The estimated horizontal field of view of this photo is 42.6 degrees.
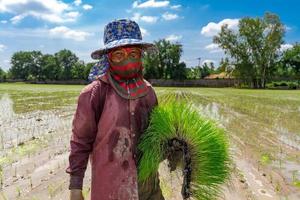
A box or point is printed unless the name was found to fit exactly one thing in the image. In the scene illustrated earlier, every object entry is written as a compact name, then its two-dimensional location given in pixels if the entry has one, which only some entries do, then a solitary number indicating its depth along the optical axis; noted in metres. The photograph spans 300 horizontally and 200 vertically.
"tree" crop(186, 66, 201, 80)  60.08
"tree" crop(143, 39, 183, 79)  54.48
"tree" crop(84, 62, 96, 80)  64.44
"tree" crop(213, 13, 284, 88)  42.25
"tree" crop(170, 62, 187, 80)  53.91
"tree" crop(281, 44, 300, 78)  55.19
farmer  1.88
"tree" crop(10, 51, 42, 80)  80.38
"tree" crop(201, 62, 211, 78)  68.81
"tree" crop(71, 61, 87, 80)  68.25
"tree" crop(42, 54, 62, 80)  73.19
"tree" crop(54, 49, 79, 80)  79.12
